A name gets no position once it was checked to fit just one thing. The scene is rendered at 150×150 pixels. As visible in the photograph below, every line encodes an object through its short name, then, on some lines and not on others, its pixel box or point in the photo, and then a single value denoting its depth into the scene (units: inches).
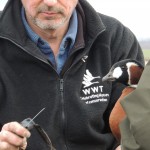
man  100.7
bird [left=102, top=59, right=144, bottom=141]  103.1
